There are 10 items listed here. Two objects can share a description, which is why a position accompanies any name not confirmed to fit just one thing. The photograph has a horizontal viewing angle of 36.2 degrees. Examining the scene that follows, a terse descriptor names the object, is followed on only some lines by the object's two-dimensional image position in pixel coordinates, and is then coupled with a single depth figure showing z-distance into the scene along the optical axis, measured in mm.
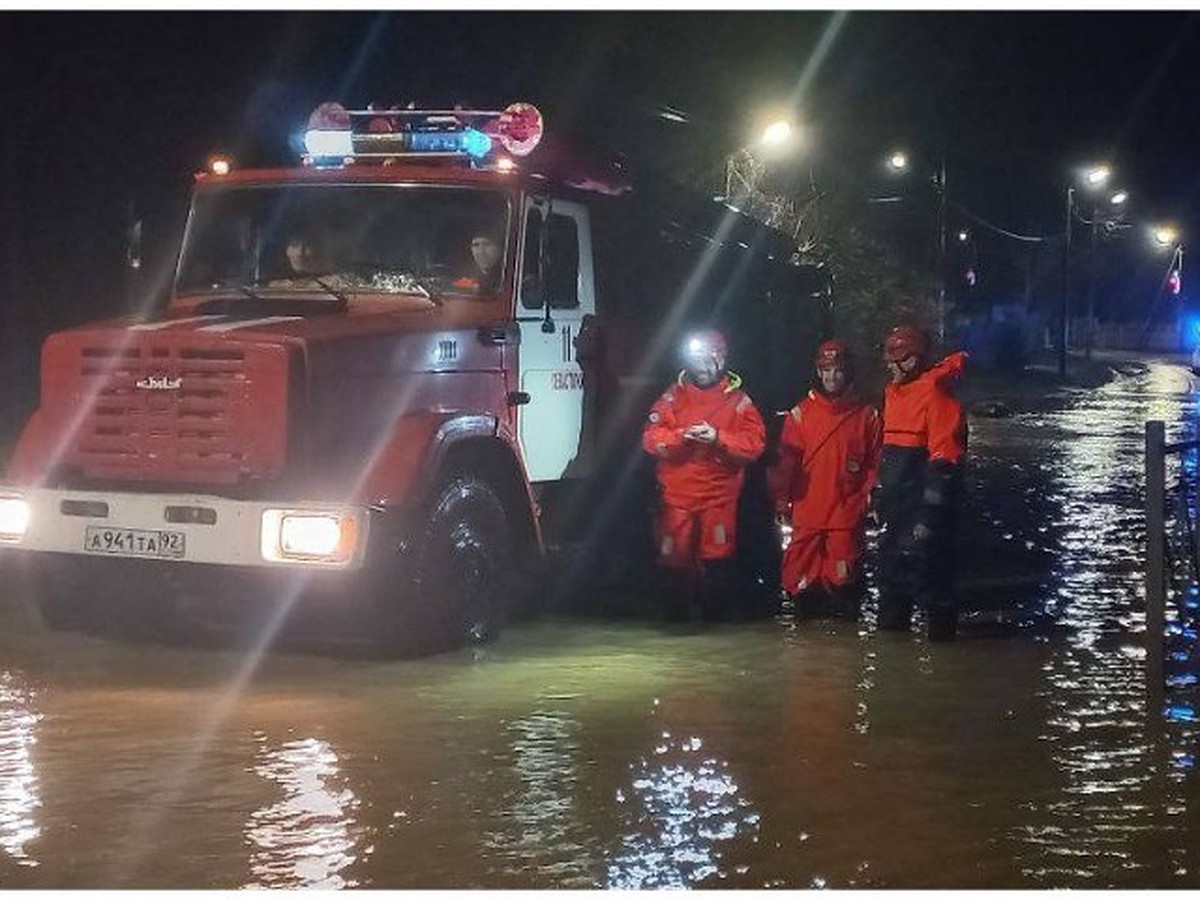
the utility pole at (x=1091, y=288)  62725
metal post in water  8117
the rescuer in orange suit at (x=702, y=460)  10188
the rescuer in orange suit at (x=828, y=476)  10281
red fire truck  8359
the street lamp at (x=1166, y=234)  80625
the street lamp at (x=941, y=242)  39438
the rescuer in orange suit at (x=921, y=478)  9625
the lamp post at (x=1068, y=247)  50428
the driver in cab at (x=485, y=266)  9406
